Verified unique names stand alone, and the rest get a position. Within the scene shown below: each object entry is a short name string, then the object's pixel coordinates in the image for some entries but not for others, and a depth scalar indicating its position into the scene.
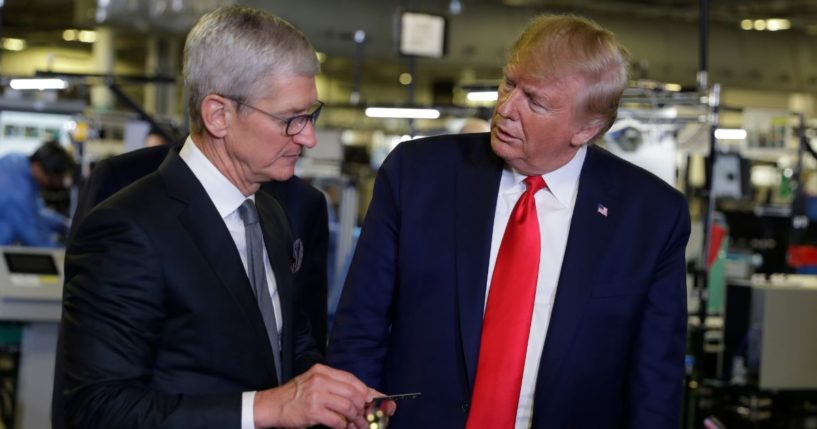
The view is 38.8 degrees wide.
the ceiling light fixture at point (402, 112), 7.45
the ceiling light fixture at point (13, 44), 26.72
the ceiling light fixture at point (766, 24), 20.59
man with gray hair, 1.67
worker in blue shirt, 8.09
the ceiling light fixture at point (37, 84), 7.49
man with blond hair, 2.07
